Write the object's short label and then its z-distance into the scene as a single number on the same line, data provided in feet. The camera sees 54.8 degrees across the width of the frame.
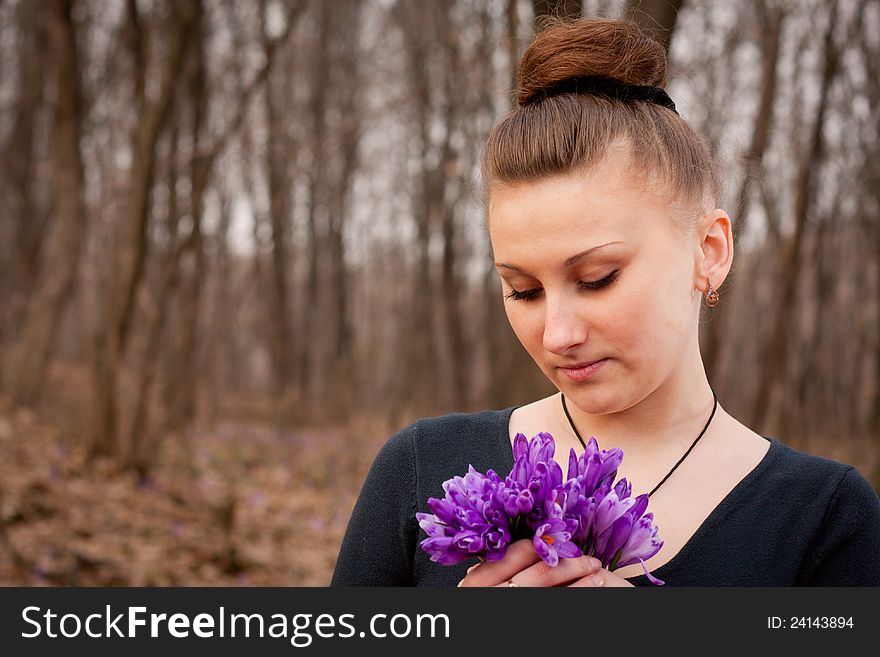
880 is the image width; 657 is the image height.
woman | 4.27
